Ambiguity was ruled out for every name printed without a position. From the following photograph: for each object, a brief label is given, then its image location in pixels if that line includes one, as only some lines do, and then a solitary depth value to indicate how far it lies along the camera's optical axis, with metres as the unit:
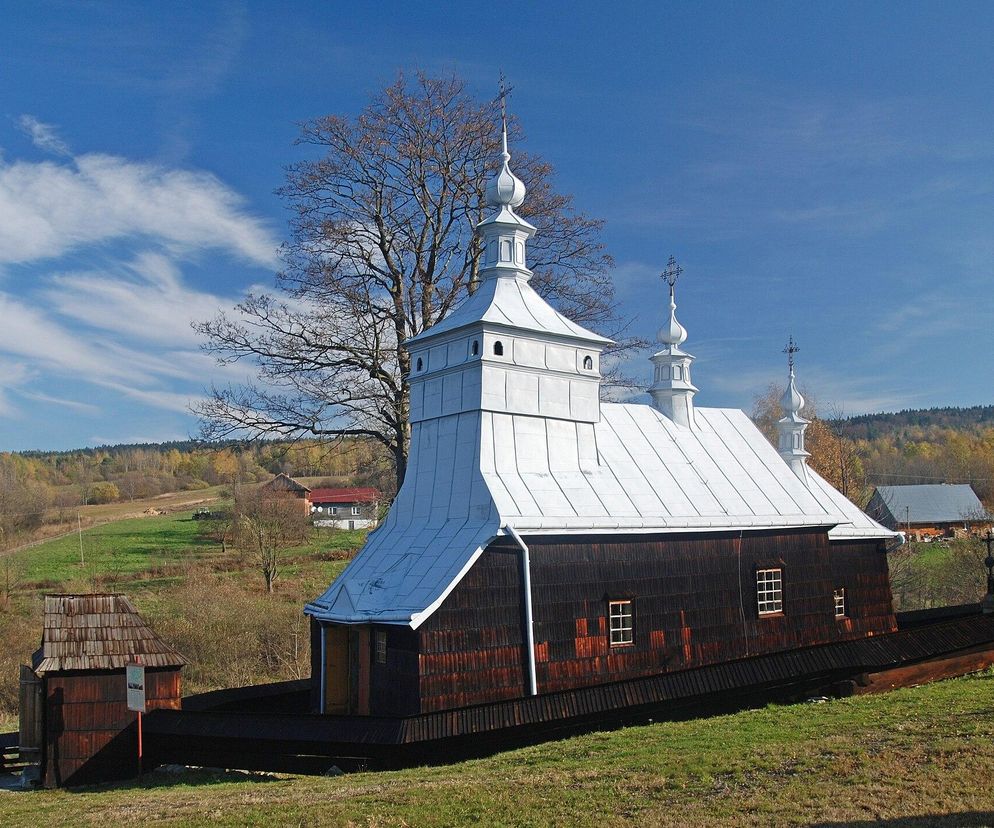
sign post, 13.41
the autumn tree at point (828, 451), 44.08
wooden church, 14.46
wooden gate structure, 13.95
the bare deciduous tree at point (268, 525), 35.22
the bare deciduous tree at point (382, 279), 21.94
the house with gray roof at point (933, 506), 64.56
